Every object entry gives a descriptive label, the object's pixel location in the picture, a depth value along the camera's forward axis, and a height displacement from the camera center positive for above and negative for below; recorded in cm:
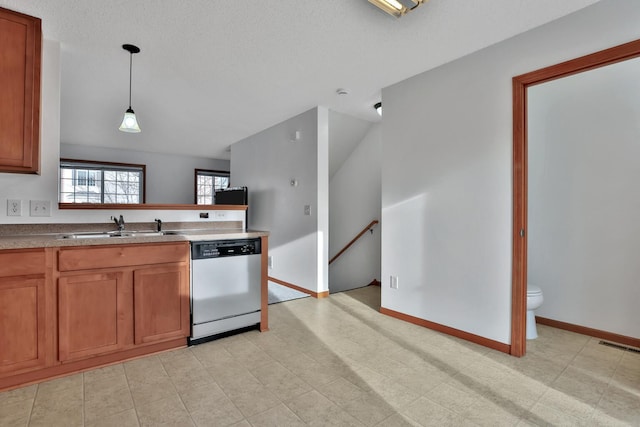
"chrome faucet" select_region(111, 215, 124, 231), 254 -5
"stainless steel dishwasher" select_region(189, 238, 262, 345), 248 -59
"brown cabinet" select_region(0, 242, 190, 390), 189 -60
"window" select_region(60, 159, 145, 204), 635 +72
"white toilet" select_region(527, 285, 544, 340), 259 -74
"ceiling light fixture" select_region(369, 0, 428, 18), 193 +132
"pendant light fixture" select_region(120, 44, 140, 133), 283 +85
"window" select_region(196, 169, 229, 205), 769 +82
